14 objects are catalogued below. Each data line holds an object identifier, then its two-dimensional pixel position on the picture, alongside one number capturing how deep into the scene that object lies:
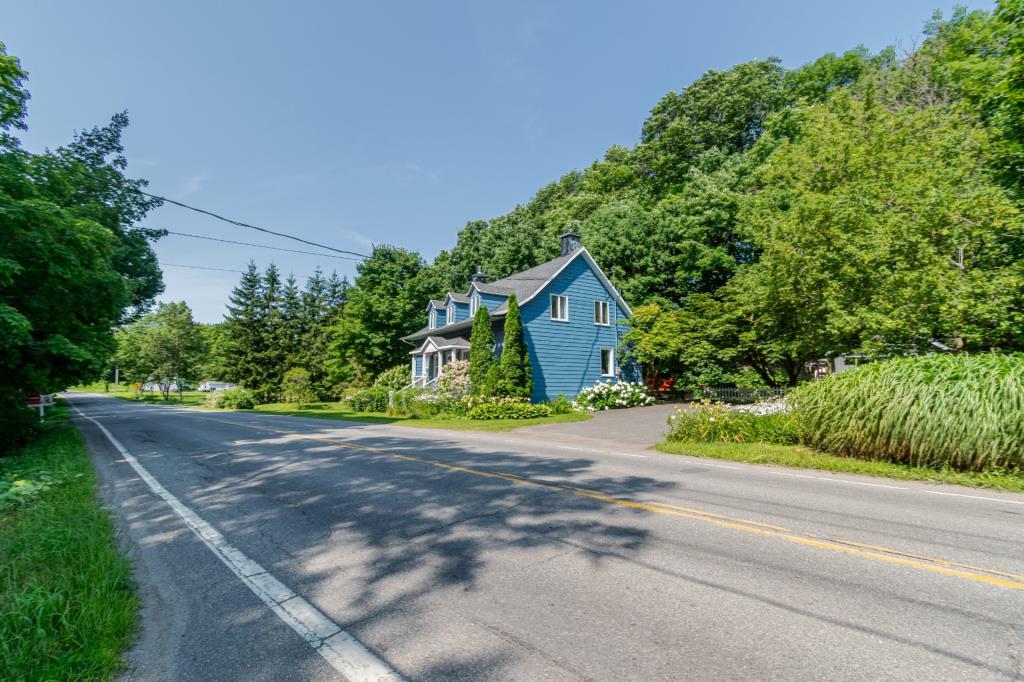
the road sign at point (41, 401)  21.59
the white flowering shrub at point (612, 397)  24.38
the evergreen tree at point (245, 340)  44.81
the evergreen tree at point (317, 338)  44.19
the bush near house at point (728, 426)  11.55
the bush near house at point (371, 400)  28.05
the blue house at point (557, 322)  25.38
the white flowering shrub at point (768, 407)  15.70
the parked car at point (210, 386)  79.89
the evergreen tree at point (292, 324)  46.28
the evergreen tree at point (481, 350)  23.70
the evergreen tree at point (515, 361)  22.55
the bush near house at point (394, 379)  32.66
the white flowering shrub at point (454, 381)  24.23
